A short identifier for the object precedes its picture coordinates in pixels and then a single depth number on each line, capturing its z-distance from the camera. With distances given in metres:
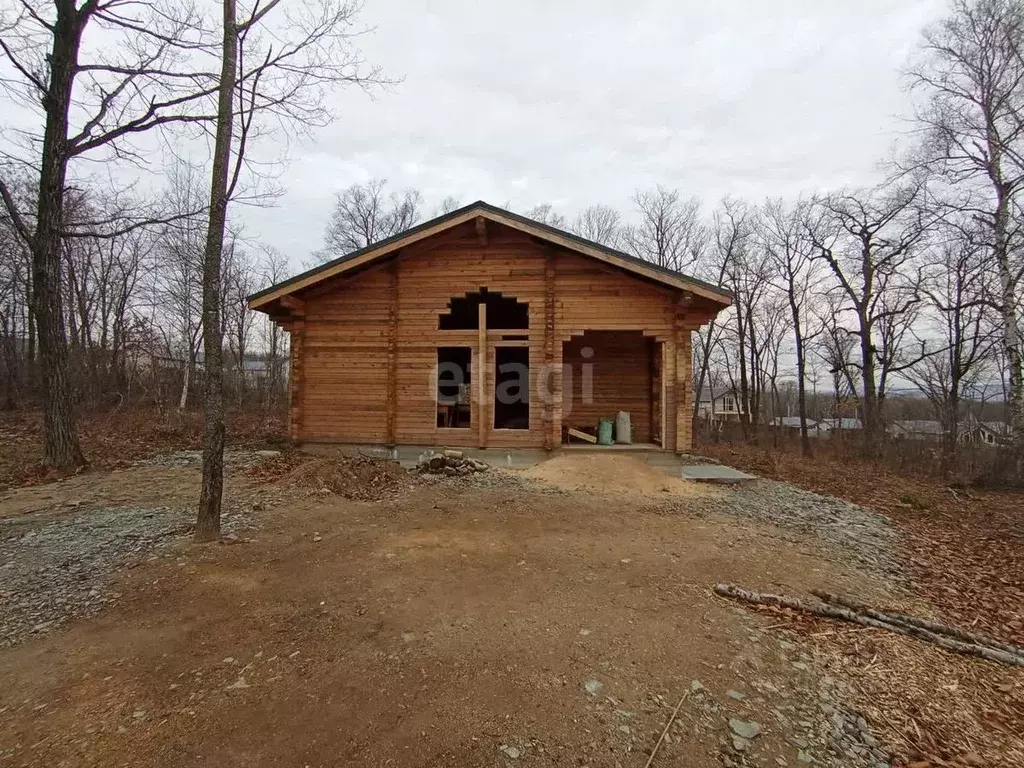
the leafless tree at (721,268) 26.30
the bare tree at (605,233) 28.80
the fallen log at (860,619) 3.30
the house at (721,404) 41.30
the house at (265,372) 26.73
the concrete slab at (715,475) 9.27
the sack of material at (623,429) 11.24
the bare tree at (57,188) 7.80
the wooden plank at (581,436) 11.08
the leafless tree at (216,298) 4.92
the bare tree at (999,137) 10.27
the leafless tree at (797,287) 23.25
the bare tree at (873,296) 17.77
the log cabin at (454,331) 10.02
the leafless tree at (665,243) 27.33
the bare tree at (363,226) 30.87
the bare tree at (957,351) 13.59
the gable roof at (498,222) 9.42
